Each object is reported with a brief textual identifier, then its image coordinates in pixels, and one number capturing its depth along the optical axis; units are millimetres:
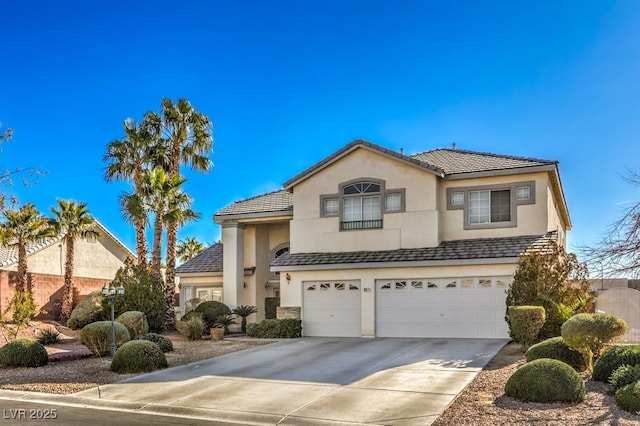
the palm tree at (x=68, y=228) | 30172
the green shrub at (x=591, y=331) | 11891
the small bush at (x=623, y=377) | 10203
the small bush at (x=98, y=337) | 17109
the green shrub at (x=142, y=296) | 24203
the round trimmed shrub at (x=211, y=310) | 24719
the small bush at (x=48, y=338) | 21375
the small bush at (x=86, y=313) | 27672
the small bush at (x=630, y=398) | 9305
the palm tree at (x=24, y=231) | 28203
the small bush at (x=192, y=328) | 22156
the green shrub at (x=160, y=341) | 17672
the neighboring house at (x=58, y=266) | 30406
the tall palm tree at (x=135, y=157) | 28188
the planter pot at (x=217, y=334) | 22447
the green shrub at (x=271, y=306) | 26328
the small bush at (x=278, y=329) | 22062
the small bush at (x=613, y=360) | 11104
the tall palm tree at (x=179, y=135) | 28797
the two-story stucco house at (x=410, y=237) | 20297
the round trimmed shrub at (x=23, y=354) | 15516
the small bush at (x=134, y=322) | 20812
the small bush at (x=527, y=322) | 15789
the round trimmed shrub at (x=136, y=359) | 14422
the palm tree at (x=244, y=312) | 25219
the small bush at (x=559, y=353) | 12734
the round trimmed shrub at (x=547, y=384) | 10211
